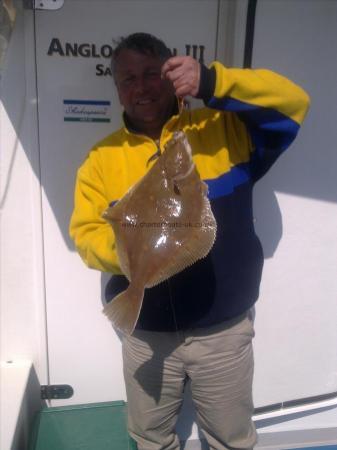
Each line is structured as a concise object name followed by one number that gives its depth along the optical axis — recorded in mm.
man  1668
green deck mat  2145
